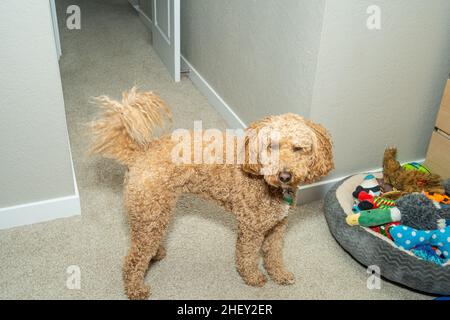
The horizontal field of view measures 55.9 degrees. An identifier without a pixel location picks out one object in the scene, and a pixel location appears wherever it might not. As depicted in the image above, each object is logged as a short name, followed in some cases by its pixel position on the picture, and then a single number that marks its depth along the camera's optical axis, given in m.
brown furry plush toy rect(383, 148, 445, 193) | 1.92
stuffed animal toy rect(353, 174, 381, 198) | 1.92
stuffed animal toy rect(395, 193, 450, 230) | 1.66
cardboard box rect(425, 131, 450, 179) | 2.03
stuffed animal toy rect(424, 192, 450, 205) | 1.85
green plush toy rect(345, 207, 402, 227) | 1.70
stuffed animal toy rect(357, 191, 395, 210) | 1.81
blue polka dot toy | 1.60
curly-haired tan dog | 1.30
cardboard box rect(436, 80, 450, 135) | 1.95
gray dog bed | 1.55
